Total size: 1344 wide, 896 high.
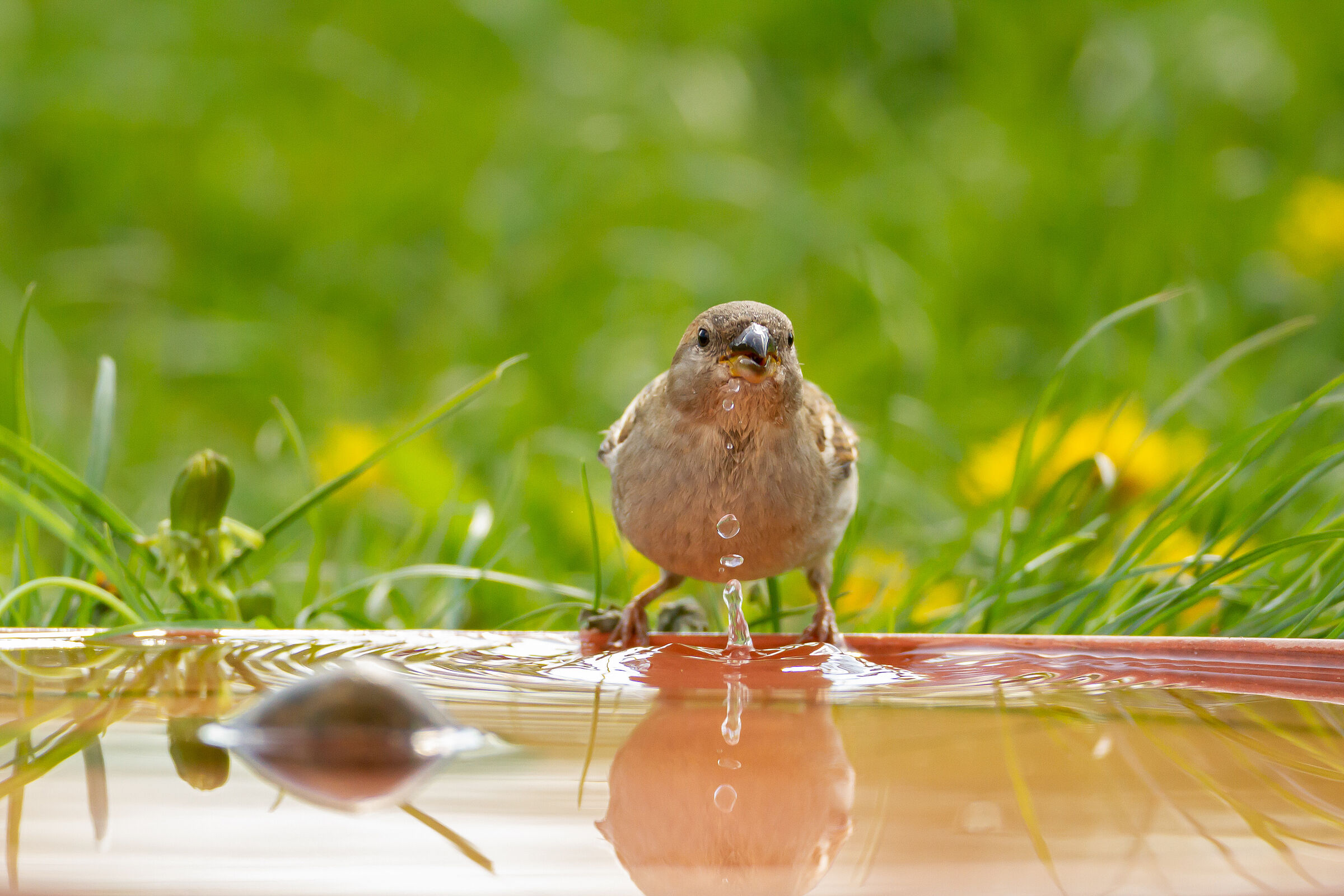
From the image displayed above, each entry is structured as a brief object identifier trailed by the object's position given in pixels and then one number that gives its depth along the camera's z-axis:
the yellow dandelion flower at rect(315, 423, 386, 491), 6.87
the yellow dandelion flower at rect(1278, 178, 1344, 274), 9.04
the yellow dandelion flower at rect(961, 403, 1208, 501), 5.62
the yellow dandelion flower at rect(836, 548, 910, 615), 5.45
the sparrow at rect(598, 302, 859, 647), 4.10
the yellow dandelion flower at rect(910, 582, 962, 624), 5.42
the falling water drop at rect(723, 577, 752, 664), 3.77
